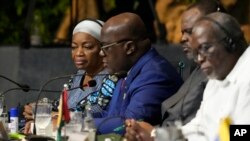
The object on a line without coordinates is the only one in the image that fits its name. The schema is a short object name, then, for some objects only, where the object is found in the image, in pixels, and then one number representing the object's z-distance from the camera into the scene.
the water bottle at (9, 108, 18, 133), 9.48
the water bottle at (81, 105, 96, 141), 8.24
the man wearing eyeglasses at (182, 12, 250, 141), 7.31
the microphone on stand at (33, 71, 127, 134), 9.51
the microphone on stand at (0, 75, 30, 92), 9.65
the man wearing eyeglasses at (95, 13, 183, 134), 9.22
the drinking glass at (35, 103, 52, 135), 9.25
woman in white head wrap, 10.57
